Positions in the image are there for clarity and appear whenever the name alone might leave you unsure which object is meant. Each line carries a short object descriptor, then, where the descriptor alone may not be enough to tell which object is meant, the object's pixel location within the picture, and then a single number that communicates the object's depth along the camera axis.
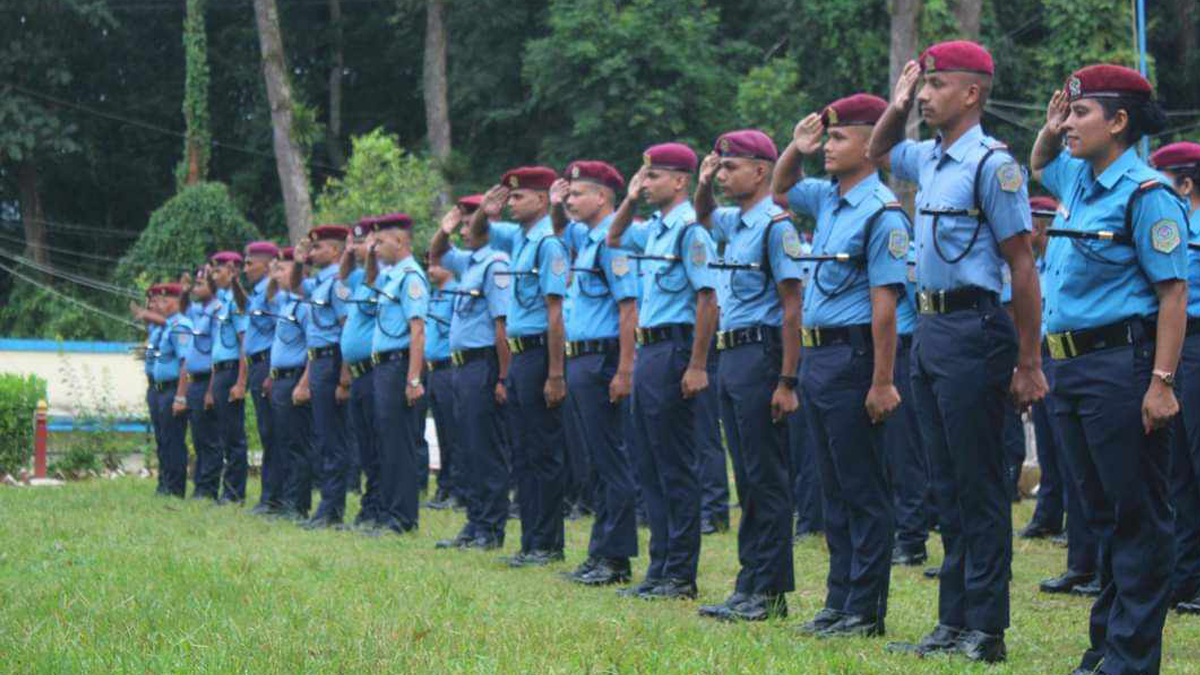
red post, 19.59
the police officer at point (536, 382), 10.46
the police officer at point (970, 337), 6.39
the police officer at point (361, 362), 13.00
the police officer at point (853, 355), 7.11
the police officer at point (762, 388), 7.82
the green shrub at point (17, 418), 19.69
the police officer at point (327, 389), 13.45
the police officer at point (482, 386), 11.38
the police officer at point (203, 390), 16.41
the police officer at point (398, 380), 12.44
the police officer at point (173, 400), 17.06
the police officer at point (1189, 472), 8.12
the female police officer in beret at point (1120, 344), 5.88
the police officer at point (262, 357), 14.84
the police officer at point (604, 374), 9.53
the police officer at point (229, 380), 15.81
